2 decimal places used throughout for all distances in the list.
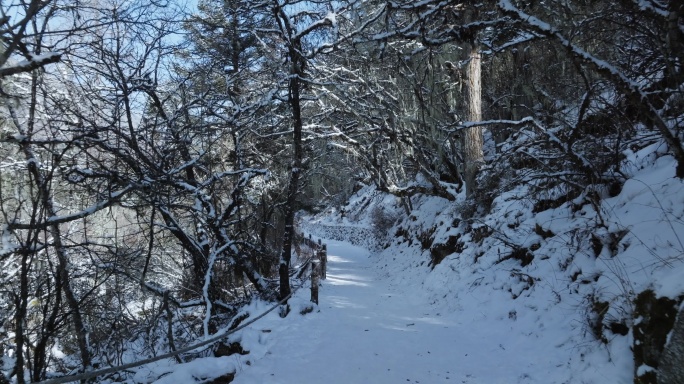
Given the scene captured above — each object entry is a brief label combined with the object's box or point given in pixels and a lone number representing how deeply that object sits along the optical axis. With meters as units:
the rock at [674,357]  2.37
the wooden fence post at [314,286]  7.12
